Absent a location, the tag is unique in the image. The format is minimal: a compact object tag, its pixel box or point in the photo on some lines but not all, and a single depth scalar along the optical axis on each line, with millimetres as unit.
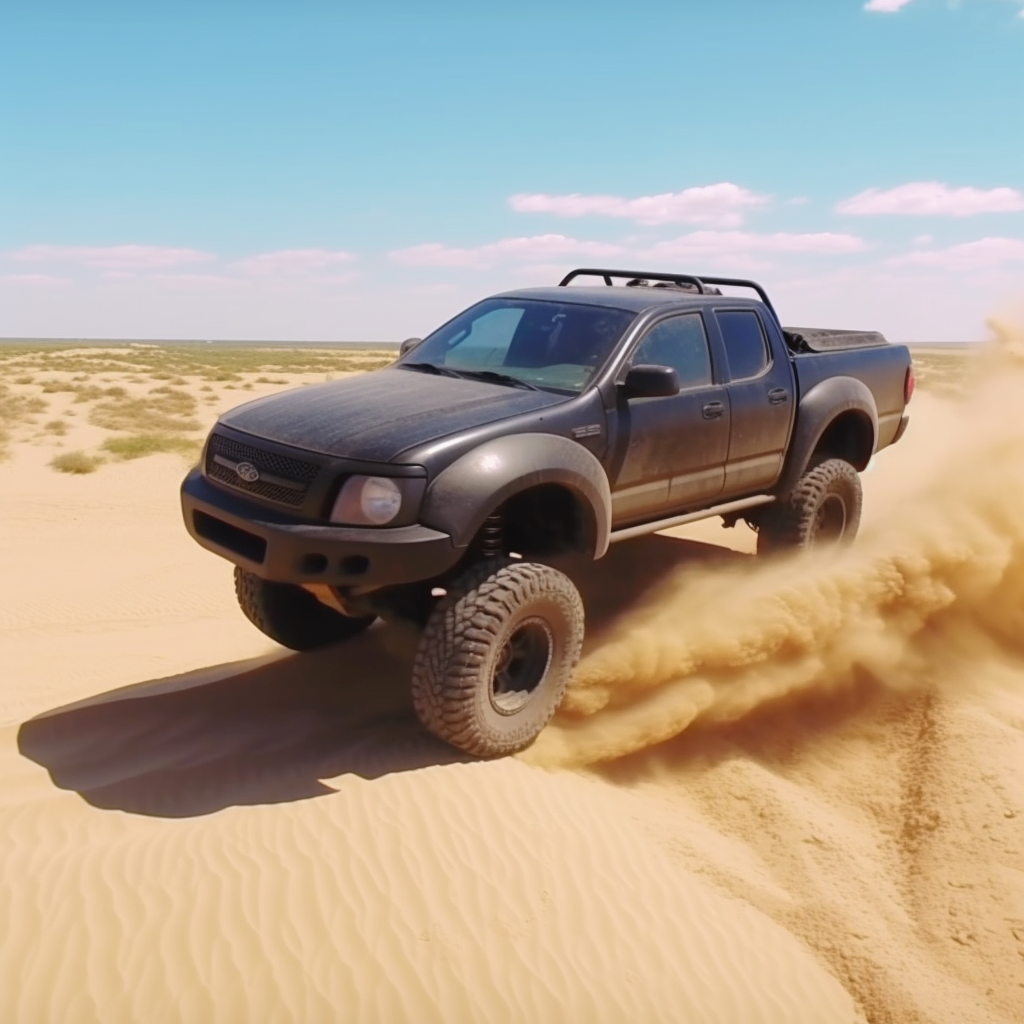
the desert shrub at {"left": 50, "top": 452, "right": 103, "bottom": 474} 15656
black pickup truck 4180
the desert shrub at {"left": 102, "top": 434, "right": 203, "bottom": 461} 17219
